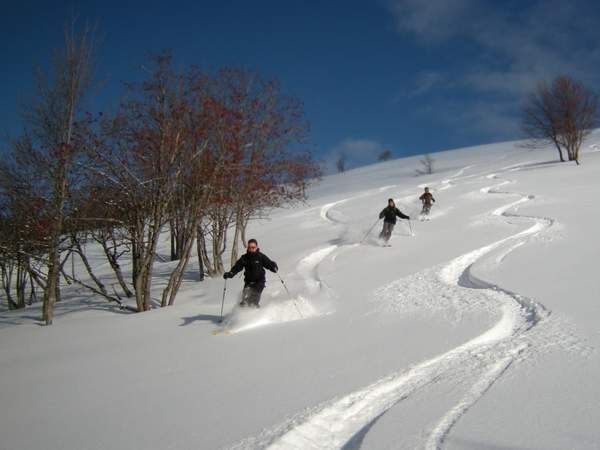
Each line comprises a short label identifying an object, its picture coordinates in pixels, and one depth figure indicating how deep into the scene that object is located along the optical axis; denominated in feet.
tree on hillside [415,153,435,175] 218.01
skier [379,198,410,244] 46.83
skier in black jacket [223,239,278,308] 26.55
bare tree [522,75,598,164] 123.44
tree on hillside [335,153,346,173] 375.04
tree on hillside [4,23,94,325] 30.22
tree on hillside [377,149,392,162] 422.00
